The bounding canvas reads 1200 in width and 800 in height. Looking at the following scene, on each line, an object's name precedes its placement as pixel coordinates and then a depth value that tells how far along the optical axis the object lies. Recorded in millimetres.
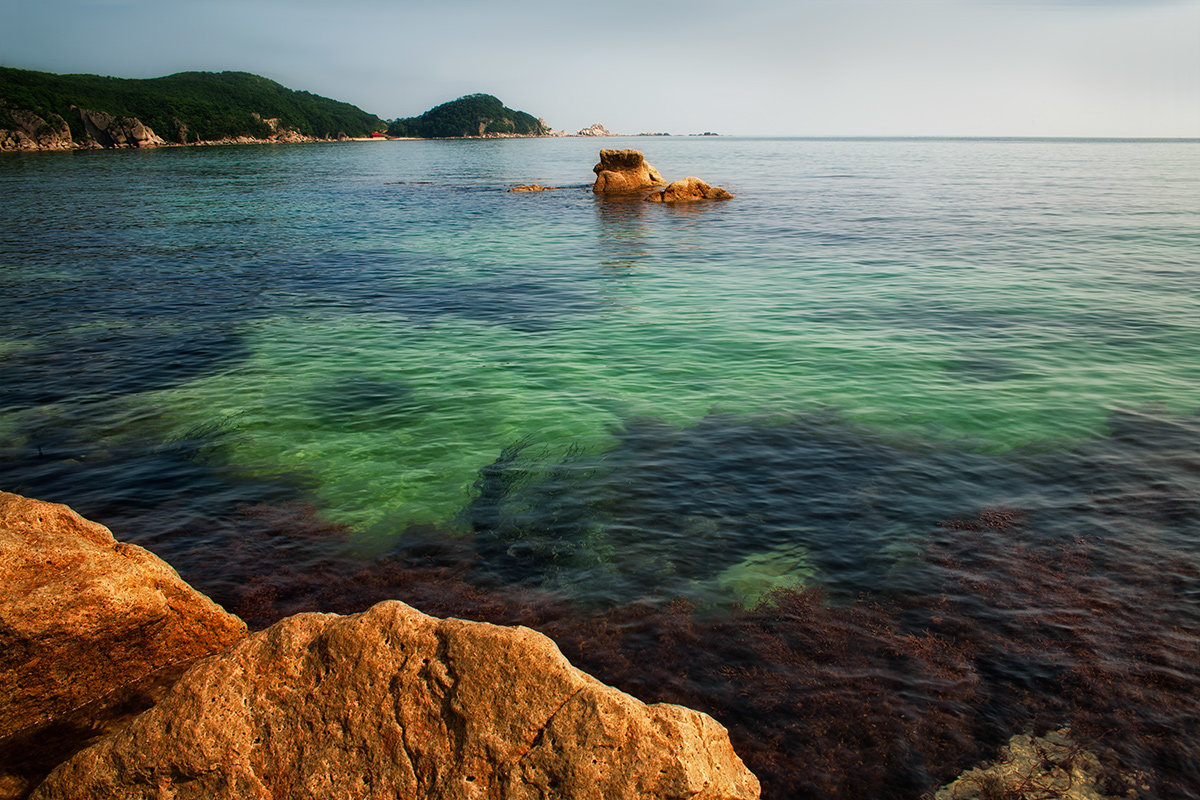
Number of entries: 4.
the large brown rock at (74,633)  4453
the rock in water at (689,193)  42281
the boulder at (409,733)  3605
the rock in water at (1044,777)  4547
